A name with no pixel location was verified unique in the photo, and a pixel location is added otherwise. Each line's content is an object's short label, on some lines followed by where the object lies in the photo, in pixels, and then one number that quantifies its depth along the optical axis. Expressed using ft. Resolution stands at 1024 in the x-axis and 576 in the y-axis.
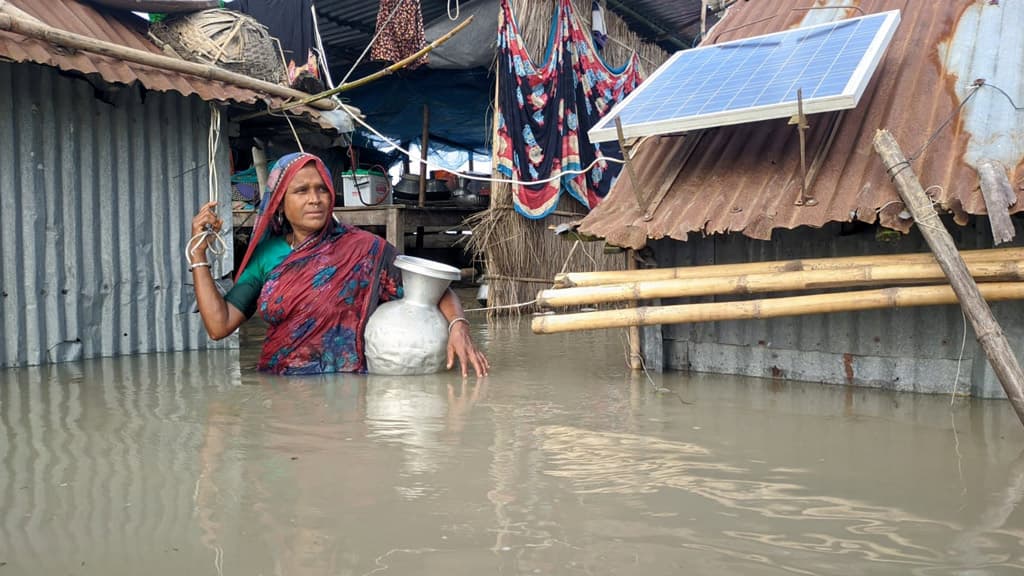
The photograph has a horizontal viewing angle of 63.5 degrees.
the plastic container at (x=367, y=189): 31.55
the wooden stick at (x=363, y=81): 17.26
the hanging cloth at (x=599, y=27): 32.50
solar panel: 13.53
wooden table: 29.63
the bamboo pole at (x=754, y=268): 12.51
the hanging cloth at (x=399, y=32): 27.58
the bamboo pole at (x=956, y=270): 10.34
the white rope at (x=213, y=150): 19.49
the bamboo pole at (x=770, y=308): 12.30
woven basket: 18.83
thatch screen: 28.48
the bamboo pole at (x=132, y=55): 14.99
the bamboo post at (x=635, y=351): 16.84
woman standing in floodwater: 16.25
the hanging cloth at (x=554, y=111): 28.17
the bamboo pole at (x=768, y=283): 12.33
